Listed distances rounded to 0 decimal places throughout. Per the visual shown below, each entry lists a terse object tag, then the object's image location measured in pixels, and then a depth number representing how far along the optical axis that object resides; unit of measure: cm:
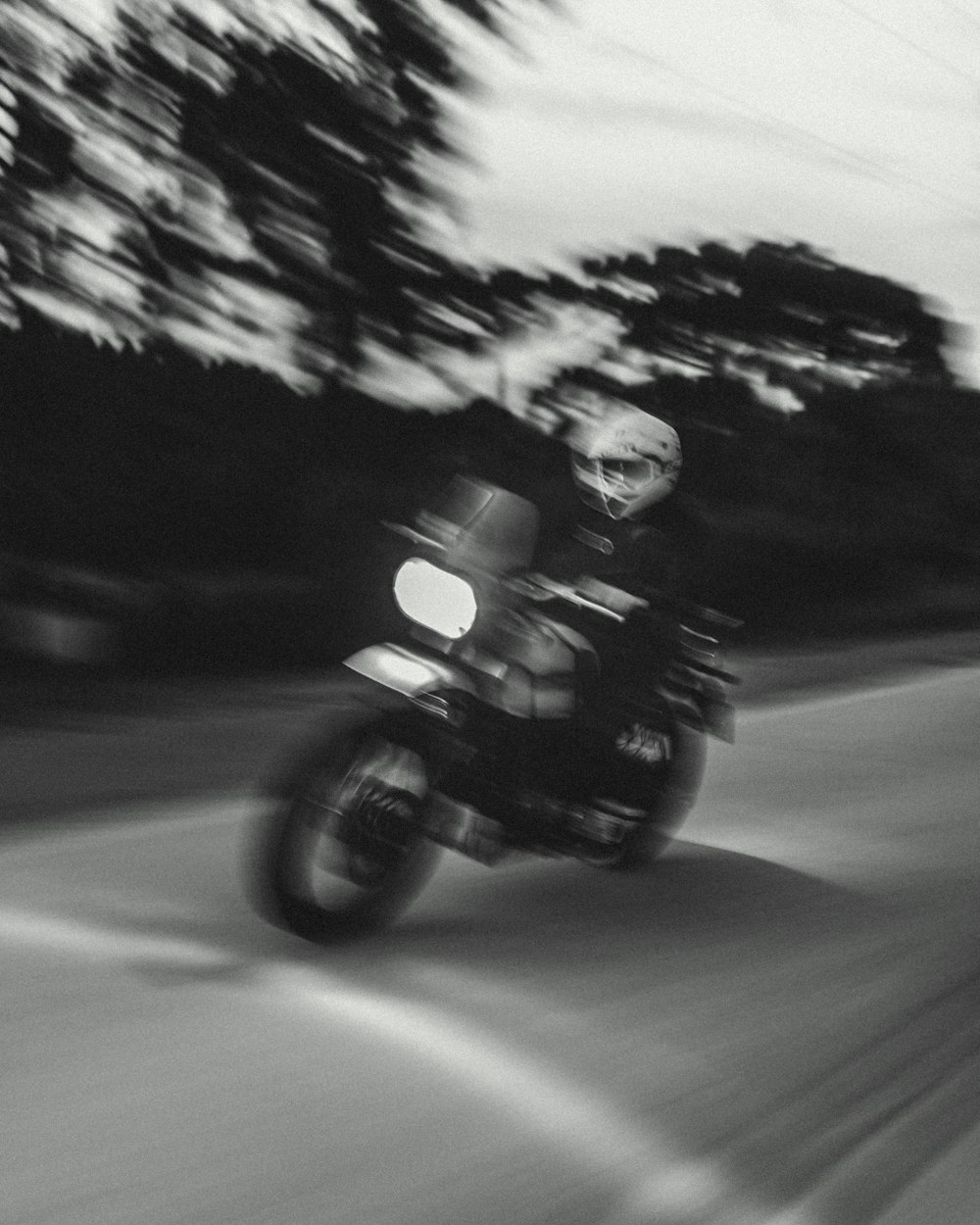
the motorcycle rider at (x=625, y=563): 494
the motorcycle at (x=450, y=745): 432
